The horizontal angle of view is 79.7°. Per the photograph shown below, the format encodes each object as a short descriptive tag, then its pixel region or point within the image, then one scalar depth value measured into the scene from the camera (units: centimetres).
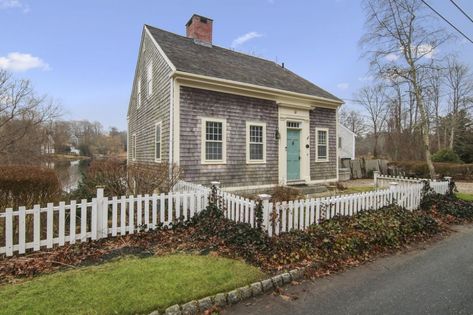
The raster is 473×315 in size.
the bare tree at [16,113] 1700
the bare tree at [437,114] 3178
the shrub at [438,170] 1869
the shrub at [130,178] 762
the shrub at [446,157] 2269
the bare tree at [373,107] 3712
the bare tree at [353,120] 4457
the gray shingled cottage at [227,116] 977
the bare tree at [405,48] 1203
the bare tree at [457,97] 3078
